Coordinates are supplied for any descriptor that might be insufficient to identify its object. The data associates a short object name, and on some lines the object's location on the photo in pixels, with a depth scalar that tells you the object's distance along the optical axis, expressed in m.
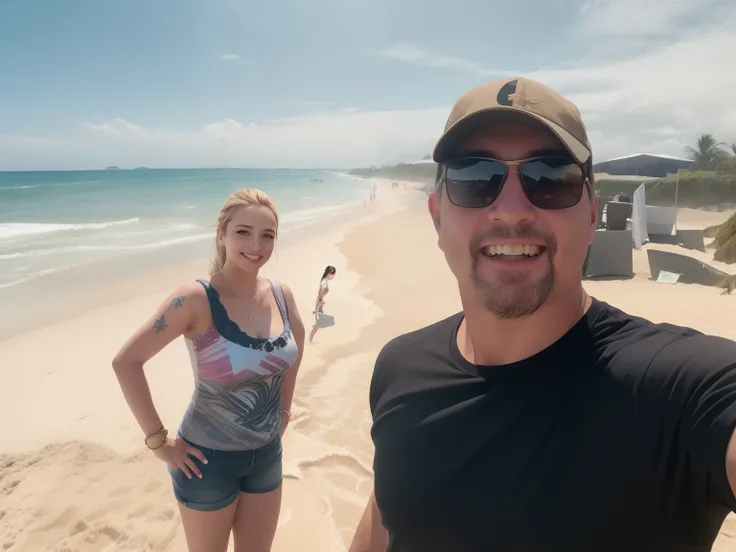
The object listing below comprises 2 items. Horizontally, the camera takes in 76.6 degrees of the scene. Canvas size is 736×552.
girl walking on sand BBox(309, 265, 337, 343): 8.66
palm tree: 43.03
